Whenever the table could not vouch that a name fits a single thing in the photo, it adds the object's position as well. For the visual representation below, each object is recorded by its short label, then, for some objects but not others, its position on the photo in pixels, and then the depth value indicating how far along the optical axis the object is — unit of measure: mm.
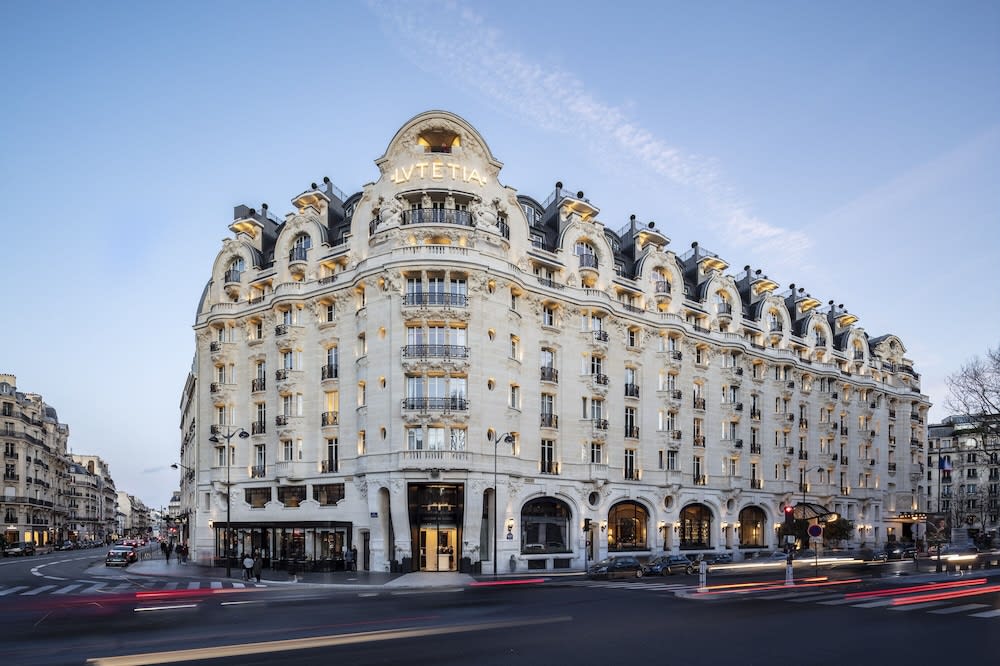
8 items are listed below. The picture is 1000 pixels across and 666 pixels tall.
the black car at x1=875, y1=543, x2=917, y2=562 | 61016
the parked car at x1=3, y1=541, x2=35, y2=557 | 83794
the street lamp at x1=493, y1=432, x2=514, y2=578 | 46844
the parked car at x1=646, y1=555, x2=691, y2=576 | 44812
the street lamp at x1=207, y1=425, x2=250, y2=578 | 45947
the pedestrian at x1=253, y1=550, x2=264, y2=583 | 41294
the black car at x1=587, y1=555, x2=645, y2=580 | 42750
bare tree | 38188
